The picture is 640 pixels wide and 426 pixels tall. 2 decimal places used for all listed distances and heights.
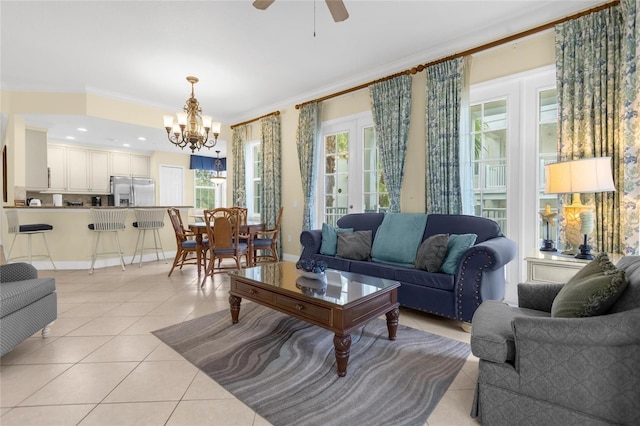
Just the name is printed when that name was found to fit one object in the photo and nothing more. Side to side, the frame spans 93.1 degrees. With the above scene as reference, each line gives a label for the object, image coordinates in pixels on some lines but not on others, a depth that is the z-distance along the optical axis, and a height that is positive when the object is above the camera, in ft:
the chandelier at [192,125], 13.82 +4.03
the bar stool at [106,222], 15.80 -0.53
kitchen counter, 15.40 +0.29
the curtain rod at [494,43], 8.81 +5.80
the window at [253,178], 21.31 +2.31
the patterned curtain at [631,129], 7.75 +2.03
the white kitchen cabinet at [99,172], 25.12 +3.38
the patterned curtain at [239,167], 21.29 +3.15
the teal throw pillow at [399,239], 10.82 -1.09
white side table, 7.42 -1.48
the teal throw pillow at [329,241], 12.25 -1.26
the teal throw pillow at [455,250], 8.88 -1.23
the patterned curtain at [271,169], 18.66 +2.59
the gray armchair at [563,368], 4.00 -2.29
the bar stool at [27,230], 14.47 -0.82
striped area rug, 5.29 -3.44
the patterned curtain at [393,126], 12.87 +3.64
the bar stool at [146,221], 17.35 -0.56
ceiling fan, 7.34 +4.99
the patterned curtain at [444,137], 11.35 +2.78
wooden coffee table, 6.25 -2.05
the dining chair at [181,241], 14.71 -1.50
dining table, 14.39 -1.08
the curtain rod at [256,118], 18.57 +6.09
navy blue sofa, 8.19 -1.99
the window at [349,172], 14.79 +2.00
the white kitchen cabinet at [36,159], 18.58 +3.36
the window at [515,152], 10.22 +2.01
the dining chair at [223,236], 13.36 -1.12
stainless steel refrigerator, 25.83 +1.78
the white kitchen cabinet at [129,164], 26.25 +4.24
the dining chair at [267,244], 15.88 -1.76
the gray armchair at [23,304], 6.36 -2.11
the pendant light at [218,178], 26.23 +2.87
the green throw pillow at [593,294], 4.31 -1.27
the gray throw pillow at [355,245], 11.51 -1.37
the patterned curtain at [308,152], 16.61 +3.26
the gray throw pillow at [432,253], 9.19 -1.37
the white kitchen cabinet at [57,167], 23.17 +3.55
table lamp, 7.23 +0.57
